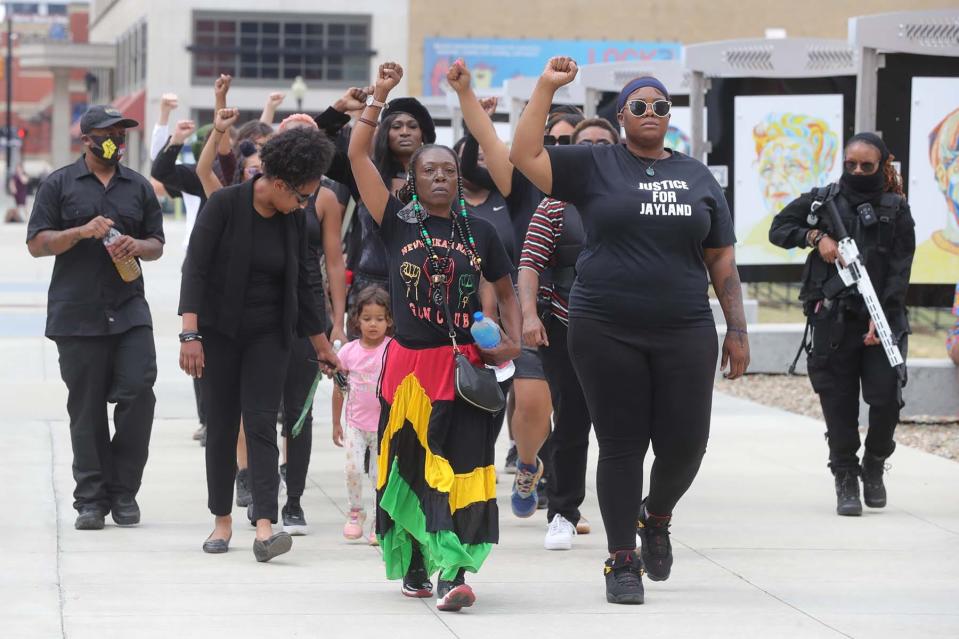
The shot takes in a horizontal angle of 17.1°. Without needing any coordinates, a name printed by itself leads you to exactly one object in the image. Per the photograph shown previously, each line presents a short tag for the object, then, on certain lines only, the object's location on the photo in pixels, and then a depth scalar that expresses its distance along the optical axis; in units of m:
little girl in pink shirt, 14.65
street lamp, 75.21
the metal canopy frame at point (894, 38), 22.11
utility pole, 136.37
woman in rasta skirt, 11.94
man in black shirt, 14.92
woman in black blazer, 13.25
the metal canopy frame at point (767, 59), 26.91
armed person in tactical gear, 16.01
